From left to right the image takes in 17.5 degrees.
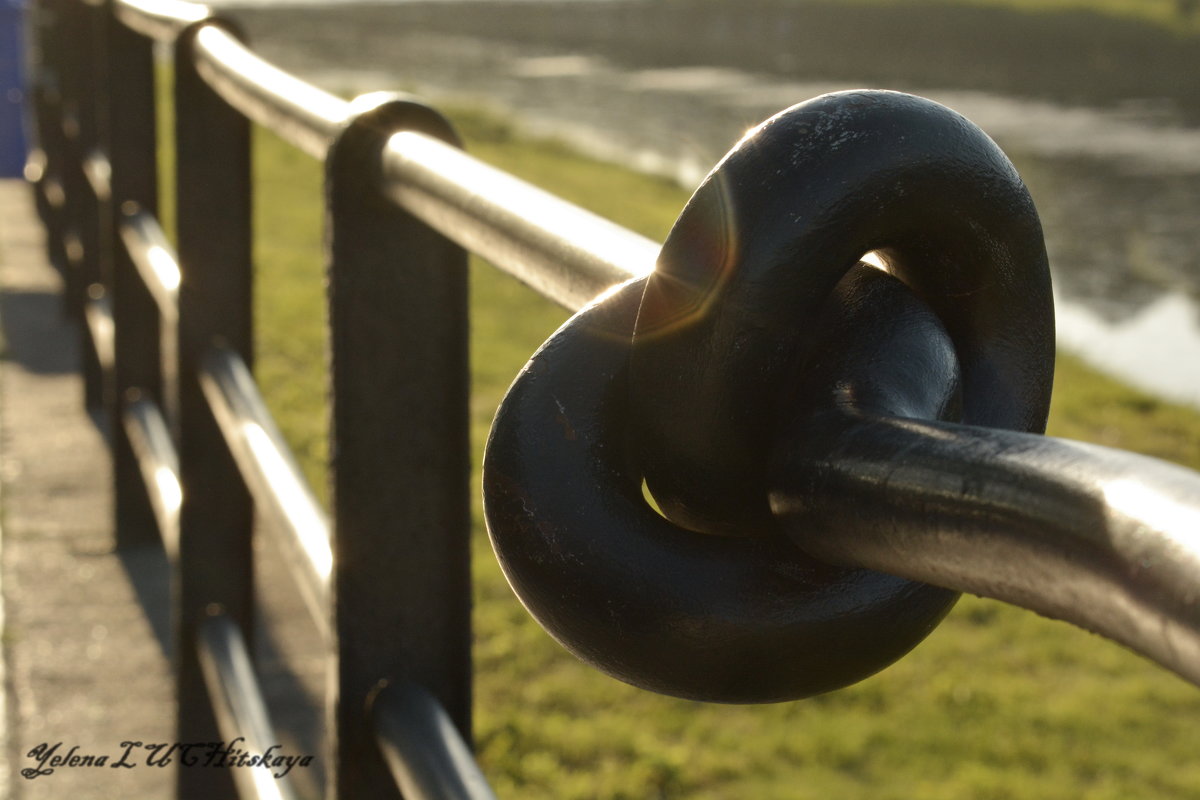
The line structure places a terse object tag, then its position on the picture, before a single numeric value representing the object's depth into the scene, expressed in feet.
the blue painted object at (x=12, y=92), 32.78
